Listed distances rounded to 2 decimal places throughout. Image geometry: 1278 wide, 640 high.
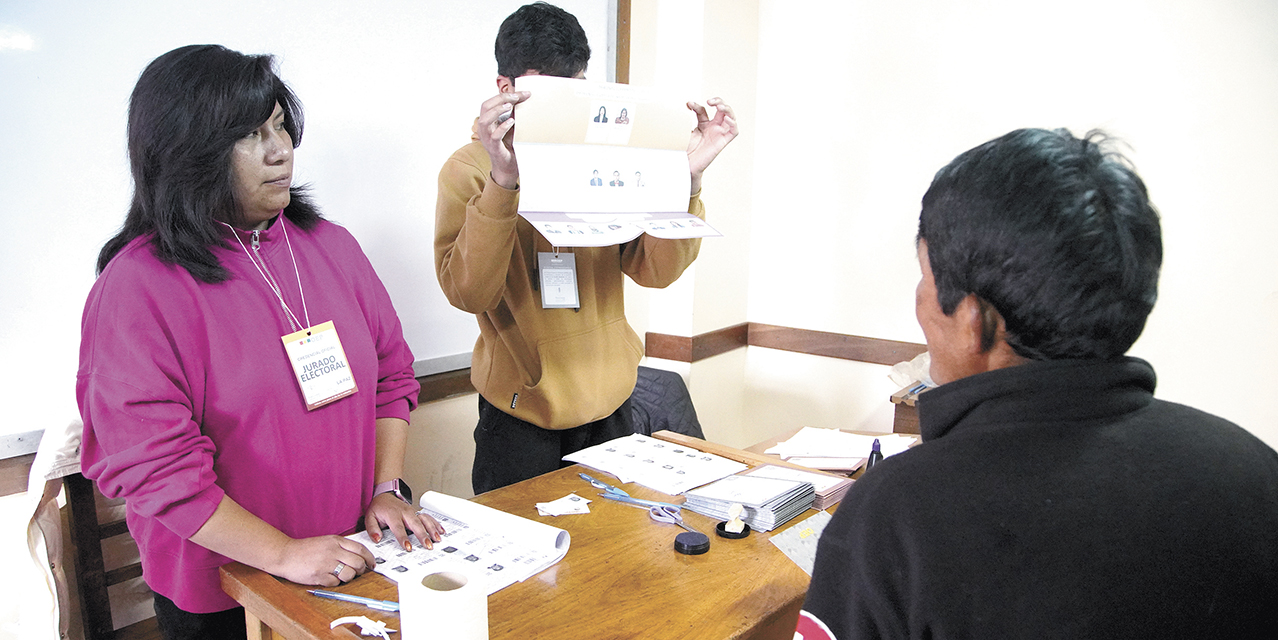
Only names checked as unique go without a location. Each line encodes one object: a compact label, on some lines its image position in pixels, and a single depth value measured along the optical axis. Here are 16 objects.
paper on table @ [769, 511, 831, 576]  1.40
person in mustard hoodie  1.75
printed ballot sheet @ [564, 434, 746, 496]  1.72
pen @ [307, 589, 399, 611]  1.17
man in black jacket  0.76
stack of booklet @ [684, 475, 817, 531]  1.52
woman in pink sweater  1.23
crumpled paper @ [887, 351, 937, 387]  2.86
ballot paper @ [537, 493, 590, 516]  1.56
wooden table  1.15
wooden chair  1.86
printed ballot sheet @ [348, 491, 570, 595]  1.30
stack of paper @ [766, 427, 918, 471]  2.00
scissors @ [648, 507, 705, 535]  1.53
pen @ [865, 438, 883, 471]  1.81
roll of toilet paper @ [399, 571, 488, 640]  0.99
